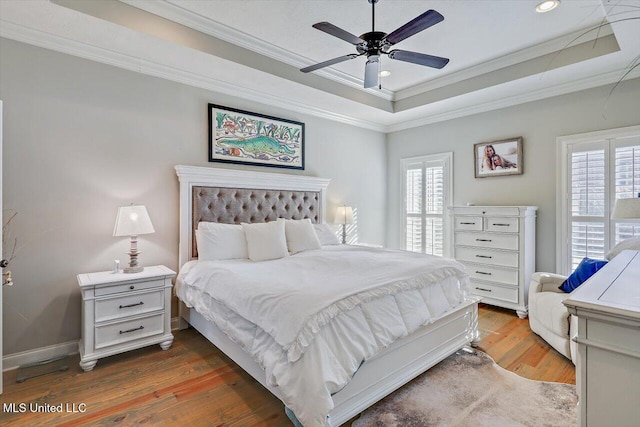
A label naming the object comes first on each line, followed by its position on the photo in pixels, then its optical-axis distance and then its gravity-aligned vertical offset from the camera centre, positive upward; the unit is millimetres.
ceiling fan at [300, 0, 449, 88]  2053 +1199
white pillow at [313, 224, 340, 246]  4121 -332
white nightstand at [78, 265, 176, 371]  2512 -861
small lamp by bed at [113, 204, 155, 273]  2756 -136
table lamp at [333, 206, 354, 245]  4590 -93
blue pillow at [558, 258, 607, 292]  2698 -547
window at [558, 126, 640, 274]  3311 +231
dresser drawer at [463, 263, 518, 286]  3799 -791
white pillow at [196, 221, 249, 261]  3124 -325
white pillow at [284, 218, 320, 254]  3599 -309
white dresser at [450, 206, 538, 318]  3729 -491
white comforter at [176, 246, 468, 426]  1586 -618
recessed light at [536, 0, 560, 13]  2570 +1677
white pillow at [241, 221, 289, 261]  3203 -325
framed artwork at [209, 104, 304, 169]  3637 +870
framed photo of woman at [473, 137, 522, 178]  4121 +703
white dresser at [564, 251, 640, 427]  879 -425
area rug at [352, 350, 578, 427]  1930 -1267
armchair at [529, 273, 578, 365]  2631 -927
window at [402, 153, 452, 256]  4871 +124
